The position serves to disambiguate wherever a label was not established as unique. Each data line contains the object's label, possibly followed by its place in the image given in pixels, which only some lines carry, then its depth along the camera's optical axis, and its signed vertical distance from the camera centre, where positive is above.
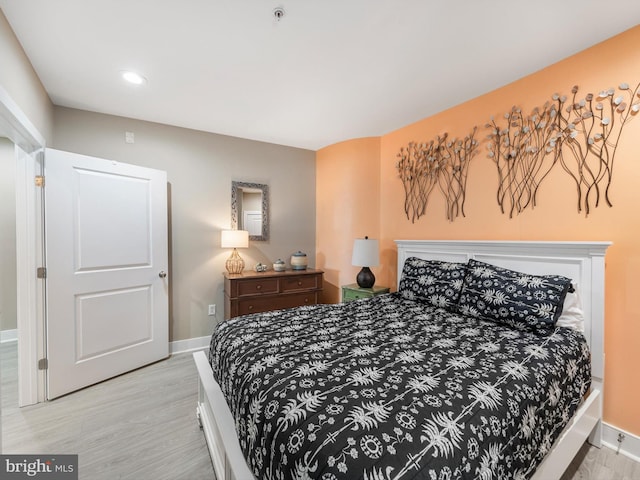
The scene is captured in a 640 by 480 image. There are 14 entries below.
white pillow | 1.77 -0.50
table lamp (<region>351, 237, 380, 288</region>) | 3.02 -0.22
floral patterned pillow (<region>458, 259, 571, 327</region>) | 1.69 -0.39
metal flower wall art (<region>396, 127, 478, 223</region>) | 2.58 +0.67
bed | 0.83 -0.58
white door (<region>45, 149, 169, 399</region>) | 2.24 -0.28
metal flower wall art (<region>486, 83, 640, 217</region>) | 1.76 +0.66
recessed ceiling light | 2.08 +1.23
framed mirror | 3.38 +0.36
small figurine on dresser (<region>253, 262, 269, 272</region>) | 3.35 -0.37
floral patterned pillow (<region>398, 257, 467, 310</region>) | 2.16 -0.38
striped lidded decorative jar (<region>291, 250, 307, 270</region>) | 3.56 -0.31
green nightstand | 2.95 -0.59
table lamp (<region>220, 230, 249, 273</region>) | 3.11 -0.06
